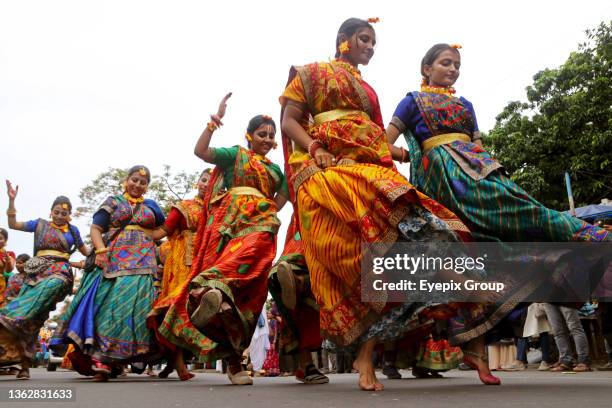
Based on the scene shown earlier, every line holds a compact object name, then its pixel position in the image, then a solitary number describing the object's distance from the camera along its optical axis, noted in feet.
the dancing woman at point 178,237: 22.39
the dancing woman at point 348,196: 11.52
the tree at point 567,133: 54.24
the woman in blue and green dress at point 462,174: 12.40
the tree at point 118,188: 86.74
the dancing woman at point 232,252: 14.98
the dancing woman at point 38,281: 23.20
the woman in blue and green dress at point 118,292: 20.07
